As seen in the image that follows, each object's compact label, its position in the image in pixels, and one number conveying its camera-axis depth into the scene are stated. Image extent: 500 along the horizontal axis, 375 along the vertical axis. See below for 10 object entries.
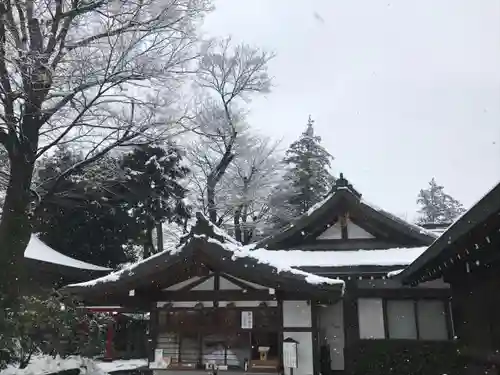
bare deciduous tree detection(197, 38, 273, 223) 26.39
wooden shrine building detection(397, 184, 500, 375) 5.11
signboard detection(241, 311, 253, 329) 10.12
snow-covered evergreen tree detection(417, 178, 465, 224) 40.34
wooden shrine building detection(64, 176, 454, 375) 9.66
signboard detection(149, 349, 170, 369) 10.15
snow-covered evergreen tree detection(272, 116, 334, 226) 29.30
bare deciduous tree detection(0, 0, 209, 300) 11.30
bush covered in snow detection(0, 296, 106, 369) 10.43
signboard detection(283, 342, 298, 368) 9.59
